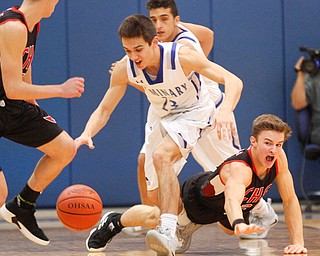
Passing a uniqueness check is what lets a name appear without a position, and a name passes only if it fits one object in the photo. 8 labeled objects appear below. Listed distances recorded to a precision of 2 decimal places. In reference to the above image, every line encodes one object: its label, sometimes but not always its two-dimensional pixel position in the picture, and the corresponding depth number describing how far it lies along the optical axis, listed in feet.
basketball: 31.94
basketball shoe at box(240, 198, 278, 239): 36.13
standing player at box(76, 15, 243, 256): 29.58
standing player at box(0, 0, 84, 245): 27.06
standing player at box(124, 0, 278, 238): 36.20
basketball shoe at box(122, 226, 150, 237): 37.46
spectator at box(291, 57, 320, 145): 48.44
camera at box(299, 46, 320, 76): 48.30
